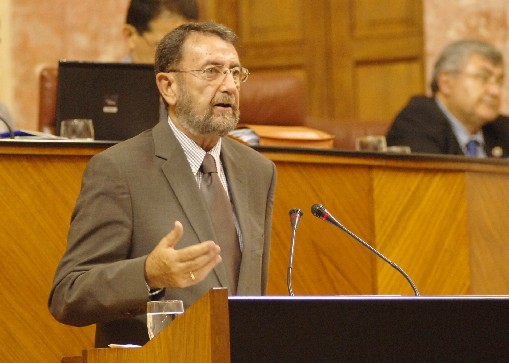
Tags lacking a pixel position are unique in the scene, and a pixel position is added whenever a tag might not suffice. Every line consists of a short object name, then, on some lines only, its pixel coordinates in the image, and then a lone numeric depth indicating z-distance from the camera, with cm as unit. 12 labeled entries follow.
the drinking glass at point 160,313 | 447
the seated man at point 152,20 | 920
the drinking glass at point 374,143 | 858
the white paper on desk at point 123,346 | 412
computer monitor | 783
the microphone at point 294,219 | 530
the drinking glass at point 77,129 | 753
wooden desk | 668
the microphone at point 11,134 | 716
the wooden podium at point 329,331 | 352
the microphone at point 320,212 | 533
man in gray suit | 505
